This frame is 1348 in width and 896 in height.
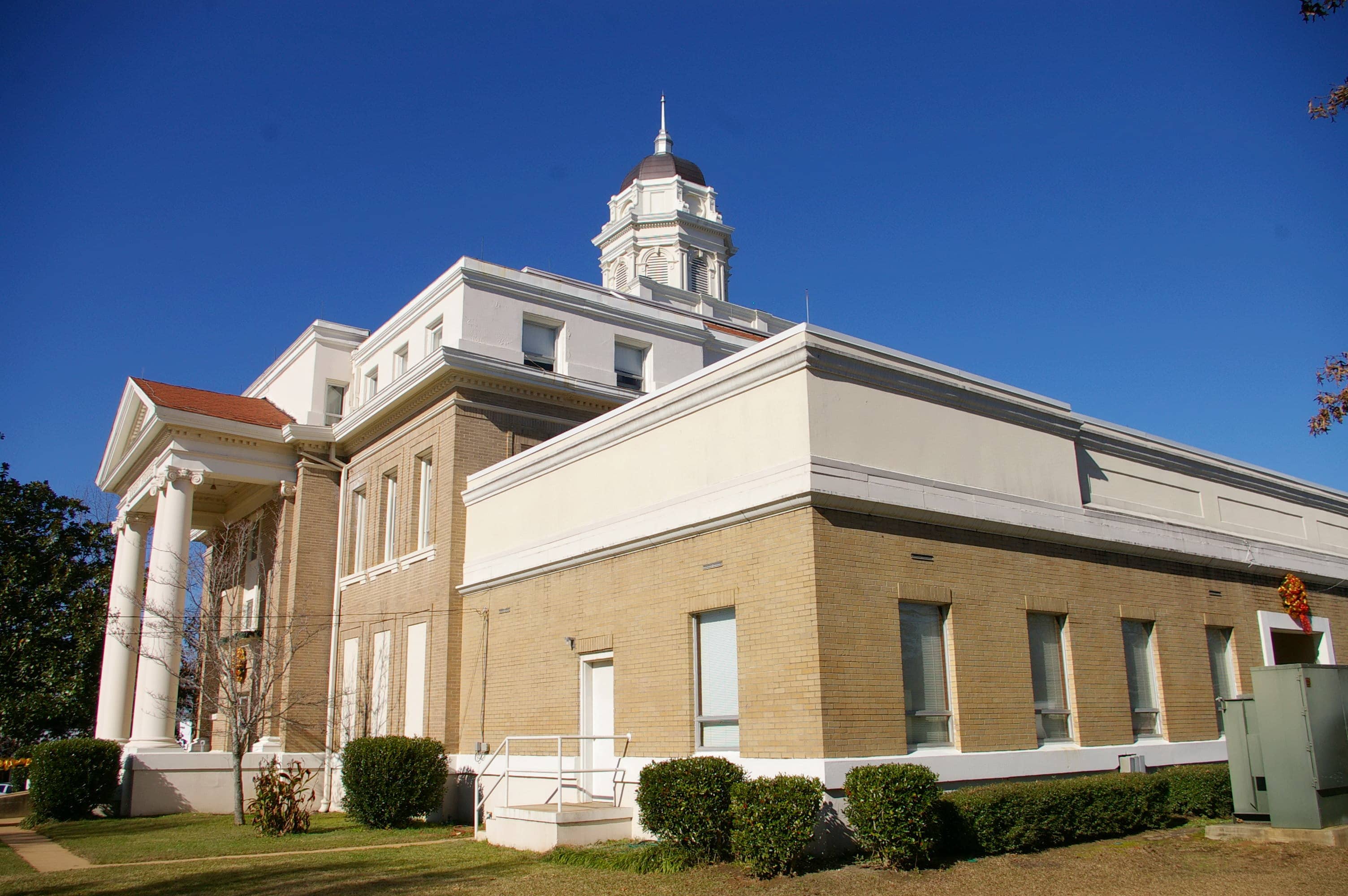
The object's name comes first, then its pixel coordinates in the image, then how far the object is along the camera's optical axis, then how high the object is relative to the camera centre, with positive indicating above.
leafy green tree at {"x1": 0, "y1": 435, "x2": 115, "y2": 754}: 40.97 +3.56
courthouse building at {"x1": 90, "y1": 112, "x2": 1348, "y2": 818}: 14.61 +2.43
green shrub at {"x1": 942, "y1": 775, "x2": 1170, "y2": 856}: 13.02 -1.52
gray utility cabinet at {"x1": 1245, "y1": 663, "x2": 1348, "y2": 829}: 13.02 -0.66
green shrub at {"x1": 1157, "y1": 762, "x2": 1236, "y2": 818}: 15.46 -1.46
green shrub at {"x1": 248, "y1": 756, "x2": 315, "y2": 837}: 19.05 -1.77
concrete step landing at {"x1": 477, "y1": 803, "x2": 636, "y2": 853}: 14.94 -1.74
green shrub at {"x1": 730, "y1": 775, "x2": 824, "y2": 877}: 12.04 -1.40
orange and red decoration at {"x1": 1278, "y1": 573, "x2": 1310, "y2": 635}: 21.56 +1.72
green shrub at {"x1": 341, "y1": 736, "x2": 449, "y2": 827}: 19.61 -1.40
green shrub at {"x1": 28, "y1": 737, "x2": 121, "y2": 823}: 24.78 -1.61
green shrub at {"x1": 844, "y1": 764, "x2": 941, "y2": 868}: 12.17 -1.32
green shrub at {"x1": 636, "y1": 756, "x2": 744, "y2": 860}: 13.16 -1.28
